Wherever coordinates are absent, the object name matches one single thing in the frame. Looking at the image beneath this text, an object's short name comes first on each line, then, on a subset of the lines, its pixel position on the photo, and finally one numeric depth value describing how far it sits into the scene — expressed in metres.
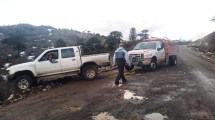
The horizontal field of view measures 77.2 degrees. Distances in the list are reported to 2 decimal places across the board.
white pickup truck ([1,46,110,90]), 6.83
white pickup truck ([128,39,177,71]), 8.65
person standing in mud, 6.46
